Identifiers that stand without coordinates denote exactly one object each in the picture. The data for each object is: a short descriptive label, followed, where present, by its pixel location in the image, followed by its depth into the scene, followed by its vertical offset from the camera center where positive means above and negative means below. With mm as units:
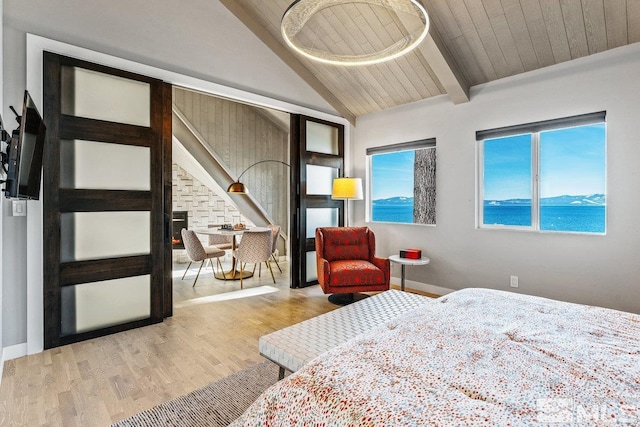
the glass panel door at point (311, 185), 4480 +408
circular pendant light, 2242 +1939
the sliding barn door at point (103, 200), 2641 +115
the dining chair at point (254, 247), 4531 -470
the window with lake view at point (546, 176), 3230 +411
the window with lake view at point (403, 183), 4305 +444
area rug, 1749 -1110
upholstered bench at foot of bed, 1676 -692
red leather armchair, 3537 -577
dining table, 4902 -809
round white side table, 3867 -573
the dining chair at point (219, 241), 5898 -505
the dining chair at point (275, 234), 5099 -332
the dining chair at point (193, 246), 4625 -470
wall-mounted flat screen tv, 1671 +310
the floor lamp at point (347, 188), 4320 +336
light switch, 2498 +47
